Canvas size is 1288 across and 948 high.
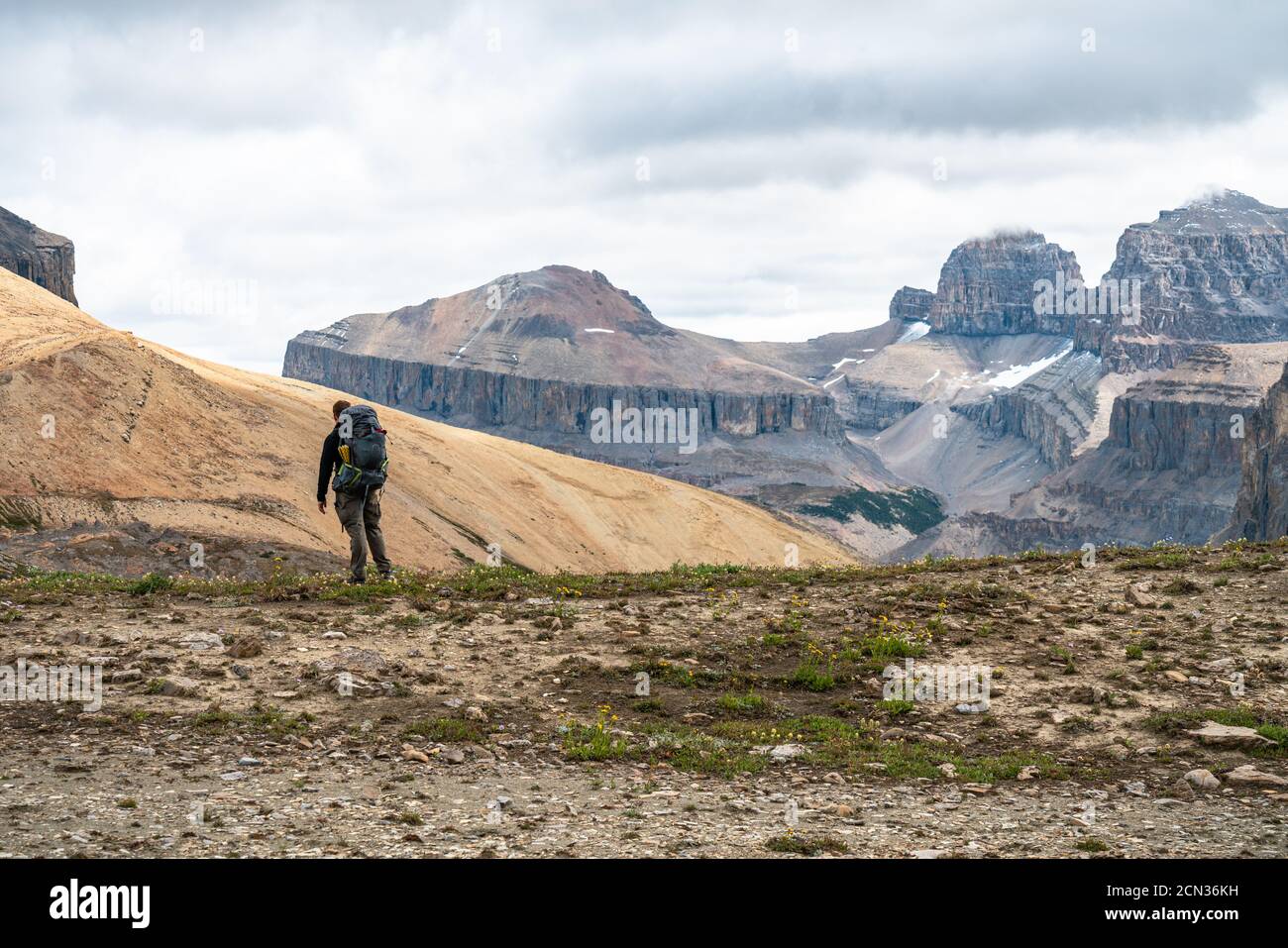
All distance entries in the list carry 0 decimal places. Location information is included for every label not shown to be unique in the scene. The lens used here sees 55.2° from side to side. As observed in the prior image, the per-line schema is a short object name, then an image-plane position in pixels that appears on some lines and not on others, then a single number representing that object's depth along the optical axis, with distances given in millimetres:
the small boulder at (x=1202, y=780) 13078
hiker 22594
